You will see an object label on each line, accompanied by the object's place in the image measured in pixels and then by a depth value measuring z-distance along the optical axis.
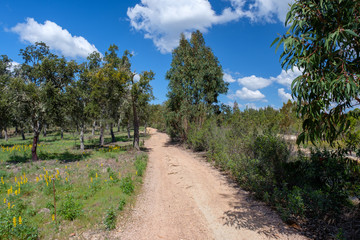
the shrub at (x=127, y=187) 7.92
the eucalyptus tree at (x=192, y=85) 23.08
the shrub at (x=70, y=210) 5.88
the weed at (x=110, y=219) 5.51
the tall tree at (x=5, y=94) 13.07
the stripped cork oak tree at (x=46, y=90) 13.44
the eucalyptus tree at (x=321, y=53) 3.30
